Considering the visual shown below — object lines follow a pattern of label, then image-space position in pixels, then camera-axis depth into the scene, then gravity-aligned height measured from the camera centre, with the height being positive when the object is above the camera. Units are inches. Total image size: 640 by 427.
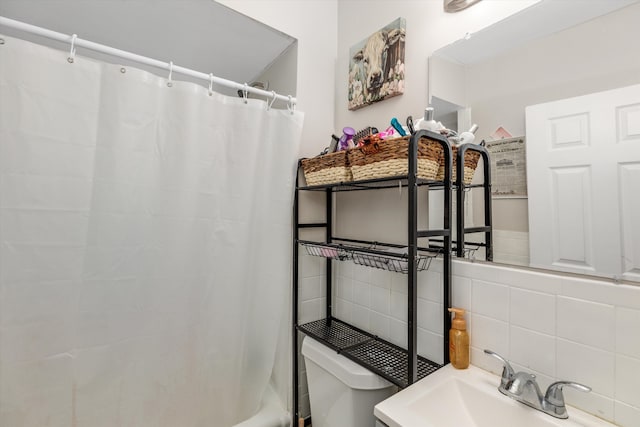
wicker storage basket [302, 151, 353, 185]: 44.2 +9.7
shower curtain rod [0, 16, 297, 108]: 32.4 +22.2
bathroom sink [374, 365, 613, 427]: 27.9 -18.3
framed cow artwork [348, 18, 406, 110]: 47.6 +29.0
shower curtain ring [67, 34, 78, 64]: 34.6 +20.4
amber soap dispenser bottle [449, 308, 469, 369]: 36.4 -14.2
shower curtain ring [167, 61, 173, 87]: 40.4 +21.3
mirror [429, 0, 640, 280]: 28.1 +18.8
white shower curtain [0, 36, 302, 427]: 33.7 -2.7
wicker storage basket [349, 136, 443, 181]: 35.1 +9.2
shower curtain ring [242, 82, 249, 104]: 47.0 +22.6
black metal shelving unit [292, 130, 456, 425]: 34.6 -5.1
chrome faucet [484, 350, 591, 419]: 27.8 -16.2
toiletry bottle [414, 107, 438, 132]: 36.9 +13.8
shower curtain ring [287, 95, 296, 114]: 51.7 +22.3
